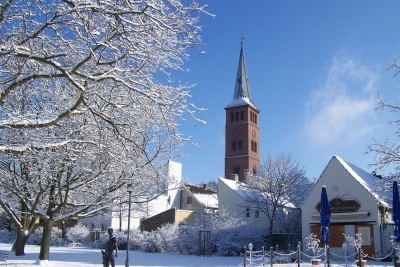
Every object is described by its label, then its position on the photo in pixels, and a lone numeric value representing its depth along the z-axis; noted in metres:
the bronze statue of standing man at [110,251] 15.25
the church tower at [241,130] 78.12
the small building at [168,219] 41.78
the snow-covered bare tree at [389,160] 18.38
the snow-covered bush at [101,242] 37.54
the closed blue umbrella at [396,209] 16.23
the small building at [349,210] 25.16
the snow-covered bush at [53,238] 43.02
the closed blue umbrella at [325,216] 20.00
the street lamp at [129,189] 16.16
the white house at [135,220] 46.38
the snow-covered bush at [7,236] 47.56
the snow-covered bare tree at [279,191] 35.44
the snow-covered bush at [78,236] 42.12
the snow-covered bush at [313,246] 21.91
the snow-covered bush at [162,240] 33.09
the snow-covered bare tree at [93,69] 8.28
